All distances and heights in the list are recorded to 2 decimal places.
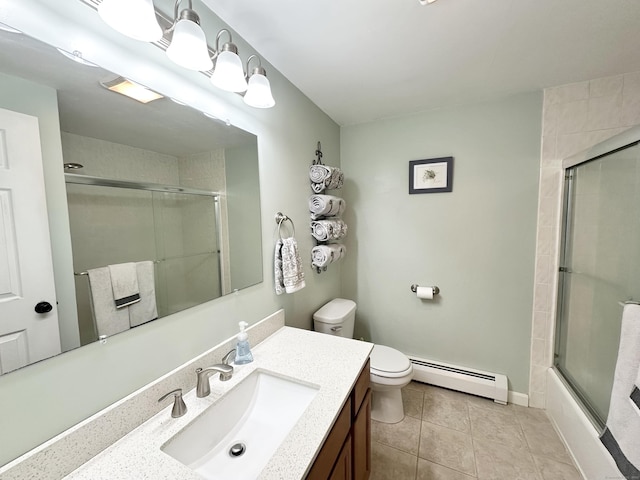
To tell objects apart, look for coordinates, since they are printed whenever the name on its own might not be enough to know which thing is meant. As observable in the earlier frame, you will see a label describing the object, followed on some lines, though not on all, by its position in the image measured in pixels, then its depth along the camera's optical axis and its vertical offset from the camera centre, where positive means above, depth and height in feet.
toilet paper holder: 6.55 -1.84
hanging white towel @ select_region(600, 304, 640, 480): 3.02 -2.45
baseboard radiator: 6.04 -4.09
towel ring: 4.74 +0.09
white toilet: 5.22 -3.14
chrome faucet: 2.87 -1.75
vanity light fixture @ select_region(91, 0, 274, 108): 2.10 +1.85
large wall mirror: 2.05 +0.37
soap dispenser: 3.48 -1.80
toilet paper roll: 6.47 -1.89
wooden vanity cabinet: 2.42 -2.61
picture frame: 6.29 +1.18
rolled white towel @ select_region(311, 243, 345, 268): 5.73 -0.77
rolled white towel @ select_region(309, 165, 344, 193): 5.65 +1.07
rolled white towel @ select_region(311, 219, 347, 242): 5.71 -0.16
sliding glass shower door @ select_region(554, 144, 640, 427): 3.99 -0.96
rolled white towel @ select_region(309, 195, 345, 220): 5.57 +0.40
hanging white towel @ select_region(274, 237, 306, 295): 4.58 -0.79
